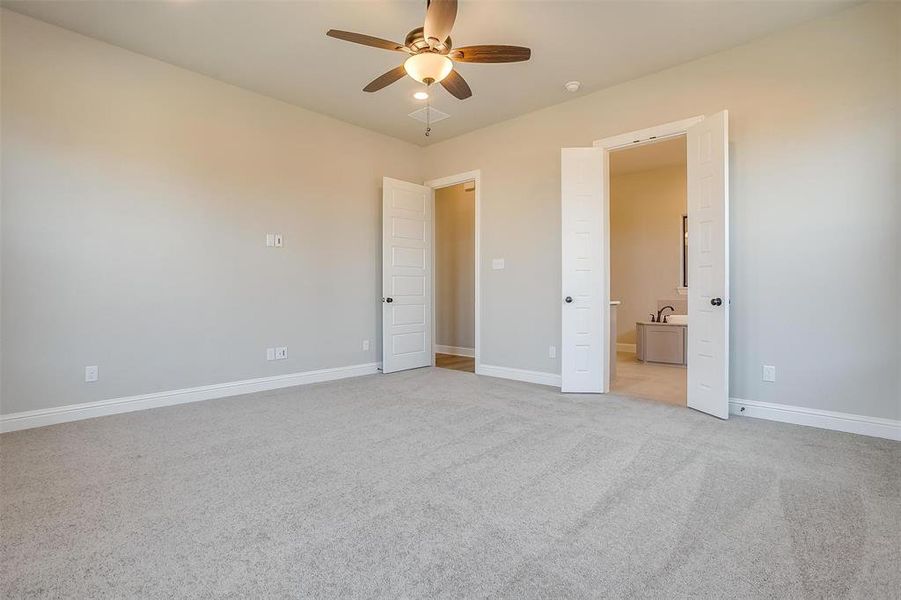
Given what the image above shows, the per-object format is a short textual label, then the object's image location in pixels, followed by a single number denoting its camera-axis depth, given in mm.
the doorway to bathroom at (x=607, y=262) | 3285
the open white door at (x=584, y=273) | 4129
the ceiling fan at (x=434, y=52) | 2523
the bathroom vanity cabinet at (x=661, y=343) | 5918
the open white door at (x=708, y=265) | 3246
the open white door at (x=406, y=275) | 5270
